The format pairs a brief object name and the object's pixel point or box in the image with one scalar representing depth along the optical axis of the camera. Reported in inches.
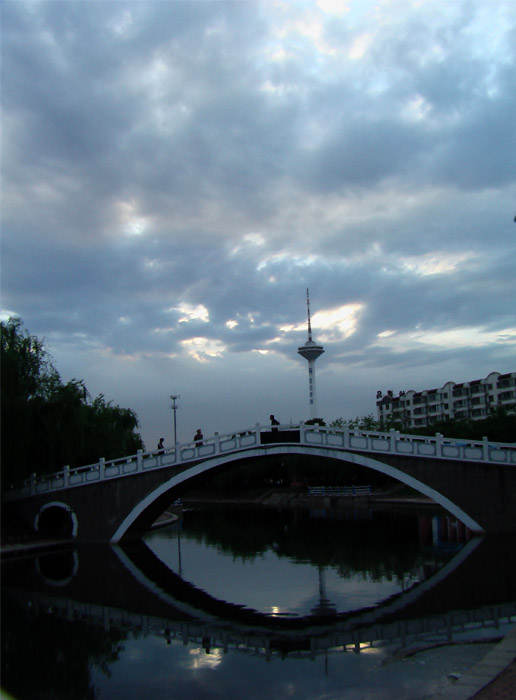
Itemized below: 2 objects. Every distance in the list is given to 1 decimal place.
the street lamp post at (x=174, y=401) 2120.4
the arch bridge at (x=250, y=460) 809.5
